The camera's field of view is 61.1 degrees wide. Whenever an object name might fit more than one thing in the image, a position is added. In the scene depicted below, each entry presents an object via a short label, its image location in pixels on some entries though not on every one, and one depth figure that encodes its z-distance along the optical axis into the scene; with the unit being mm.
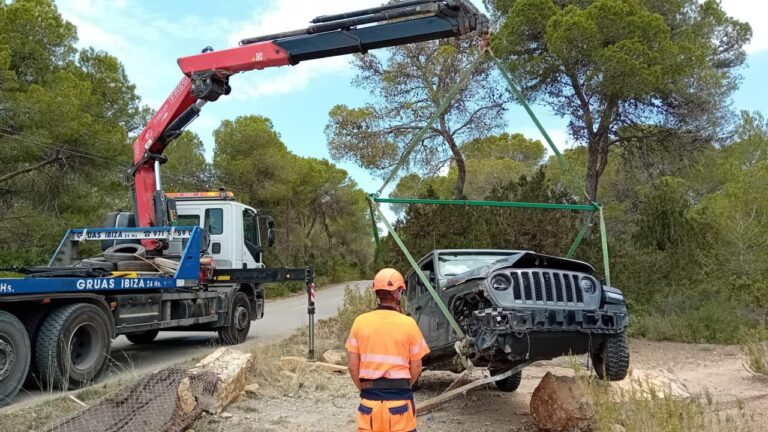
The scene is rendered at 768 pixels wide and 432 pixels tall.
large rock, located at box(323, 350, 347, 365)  10008
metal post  10375
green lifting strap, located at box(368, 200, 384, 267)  7279
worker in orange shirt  3832
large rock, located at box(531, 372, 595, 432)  5887
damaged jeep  5445
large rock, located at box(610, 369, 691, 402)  6598
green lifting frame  7105
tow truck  7723
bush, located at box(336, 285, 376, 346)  11755
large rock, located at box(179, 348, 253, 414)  6508
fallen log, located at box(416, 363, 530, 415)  5828
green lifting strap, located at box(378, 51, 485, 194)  7171
